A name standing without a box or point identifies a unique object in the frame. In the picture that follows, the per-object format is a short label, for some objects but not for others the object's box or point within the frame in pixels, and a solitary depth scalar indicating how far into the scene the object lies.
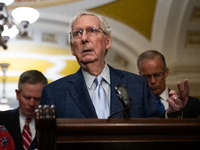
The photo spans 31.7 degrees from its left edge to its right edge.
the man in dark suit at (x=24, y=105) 2.86
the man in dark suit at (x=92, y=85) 1.94
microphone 1.44
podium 1.35
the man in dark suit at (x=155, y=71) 2.99
